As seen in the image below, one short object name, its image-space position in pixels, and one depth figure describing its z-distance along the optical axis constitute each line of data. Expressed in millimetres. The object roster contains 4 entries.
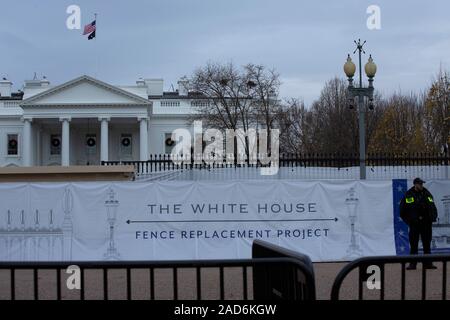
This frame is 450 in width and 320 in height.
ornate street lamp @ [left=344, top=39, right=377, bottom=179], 22141
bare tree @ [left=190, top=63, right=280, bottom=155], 49438
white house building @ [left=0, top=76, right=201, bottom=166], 71188
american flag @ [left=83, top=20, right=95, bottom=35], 60875
